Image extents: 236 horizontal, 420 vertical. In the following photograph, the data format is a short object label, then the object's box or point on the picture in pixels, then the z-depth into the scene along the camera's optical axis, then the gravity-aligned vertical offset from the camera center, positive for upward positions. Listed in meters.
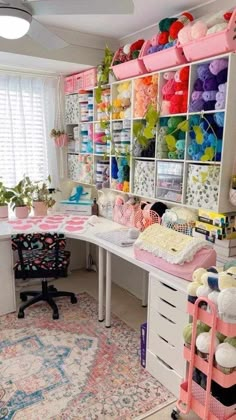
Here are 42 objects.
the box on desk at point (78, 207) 3.39 -0.64
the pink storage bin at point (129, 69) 2.50 +0.61
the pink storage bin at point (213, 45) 1.84 +0.61
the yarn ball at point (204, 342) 1.52 -0.90
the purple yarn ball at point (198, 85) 2.09 +0.40
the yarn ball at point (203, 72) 2.03 +0.47
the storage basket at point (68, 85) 3.39 +0.63
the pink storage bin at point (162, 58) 2.17 +0.61
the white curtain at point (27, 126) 3.29 +0.20
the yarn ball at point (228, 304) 1.39 -0.66
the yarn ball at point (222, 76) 1.94 +0.42
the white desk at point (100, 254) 2.45 -0.86
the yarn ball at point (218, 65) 1.92 +0.48
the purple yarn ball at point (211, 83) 2.00 +0.39
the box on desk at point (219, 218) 2.09 -0.45
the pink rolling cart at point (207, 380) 1.47 -1.07
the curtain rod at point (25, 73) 3.20 +0.71
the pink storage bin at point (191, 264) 1.82 -0.65
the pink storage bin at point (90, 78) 3.06 +0.64
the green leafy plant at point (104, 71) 2.83 +0.65
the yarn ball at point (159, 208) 2.65 -0.49
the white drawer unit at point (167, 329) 1.86 -1.09
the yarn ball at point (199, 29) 1.98 +0.71
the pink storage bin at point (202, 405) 1.52 -1.23
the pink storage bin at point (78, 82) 3.24 +0.63
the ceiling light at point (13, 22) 1.53 +0.59
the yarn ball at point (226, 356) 1.43 -0.90
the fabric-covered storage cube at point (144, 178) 2.58 -0.25
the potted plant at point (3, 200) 3.20 -0.54
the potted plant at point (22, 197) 3.24 -0.52
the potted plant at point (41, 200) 3.33 -0.56
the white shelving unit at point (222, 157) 1.91 -0.06
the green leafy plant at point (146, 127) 2.39 +0.15
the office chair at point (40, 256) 2.62 -0.91
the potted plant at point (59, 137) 3.50 +0.09
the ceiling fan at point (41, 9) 1.53 +0.66
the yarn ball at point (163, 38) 2.29 +0.76
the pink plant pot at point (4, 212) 3.21 -0.65
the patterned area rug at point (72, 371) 1.87 -1.48
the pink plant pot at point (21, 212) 3.24 -0.66
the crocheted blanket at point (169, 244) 1.85 -0.58
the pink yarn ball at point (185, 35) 2.06 +0.71
